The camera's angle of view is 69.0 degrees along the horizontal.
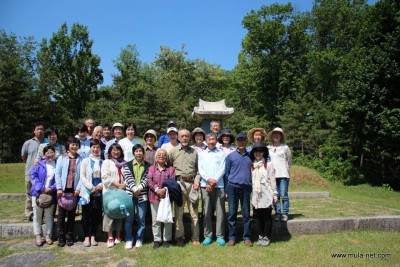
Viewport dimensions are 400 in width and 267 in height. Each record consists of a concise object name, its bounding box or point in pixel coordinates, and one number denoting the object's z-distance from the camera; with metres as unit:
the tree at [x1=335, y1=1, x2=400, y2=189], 13.67
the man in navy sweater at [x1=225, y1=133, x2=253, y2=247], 5.26
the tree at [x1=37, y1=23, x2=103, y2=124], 30.52
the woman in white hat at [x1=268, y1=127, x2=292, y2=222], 5.94
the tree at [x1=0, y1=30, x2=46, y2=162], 19.34
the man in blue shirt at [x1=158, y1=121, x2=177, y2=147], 6.68
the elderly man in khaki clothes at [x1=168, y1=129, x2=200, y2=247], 5.27
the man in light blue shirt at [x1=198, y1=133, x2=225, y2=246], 5.31
